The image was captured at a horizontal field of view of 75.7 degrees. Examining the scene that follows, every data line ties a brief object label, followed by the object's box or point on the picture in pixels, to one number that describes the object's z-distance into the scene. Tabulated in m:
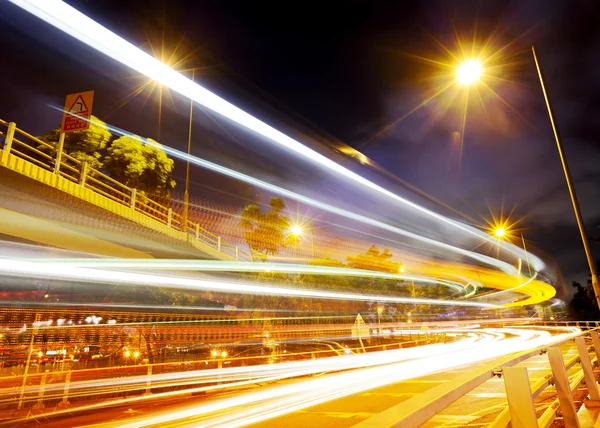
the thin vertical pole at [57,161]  14.87
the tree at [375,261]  48.59
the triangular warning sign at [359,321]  20.68
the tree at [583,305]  45.31
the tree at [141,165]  25.98
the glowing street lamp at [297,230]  36.44
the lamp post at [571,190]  9.10
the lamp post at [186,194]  23.34
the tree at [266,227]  36.06
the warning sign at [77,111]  14.19
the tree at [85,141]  23.16
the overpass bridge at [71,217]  13.11
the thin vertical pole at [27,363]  9.15
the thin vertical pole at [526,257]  36.51
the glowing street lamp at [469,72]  12.76
